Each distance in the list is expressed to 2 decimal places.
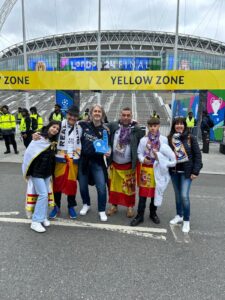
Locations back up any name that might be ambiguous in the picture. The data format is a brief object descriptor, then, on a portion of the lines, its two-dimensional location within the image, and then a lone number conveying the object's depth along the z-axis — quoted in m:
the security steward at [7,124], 10.12
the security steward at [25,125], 9.59
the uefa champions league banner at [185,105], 16.66
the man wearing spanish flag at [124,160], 4.27
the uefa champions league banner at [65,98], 13.40
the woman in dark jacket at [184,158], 3.97
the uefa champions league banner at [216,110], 13.77
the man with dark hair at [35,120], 9.78
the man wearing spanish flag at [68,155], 4.20
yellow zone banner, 10.66
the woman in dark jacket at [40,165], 3.95
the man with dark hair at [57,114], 10.47
